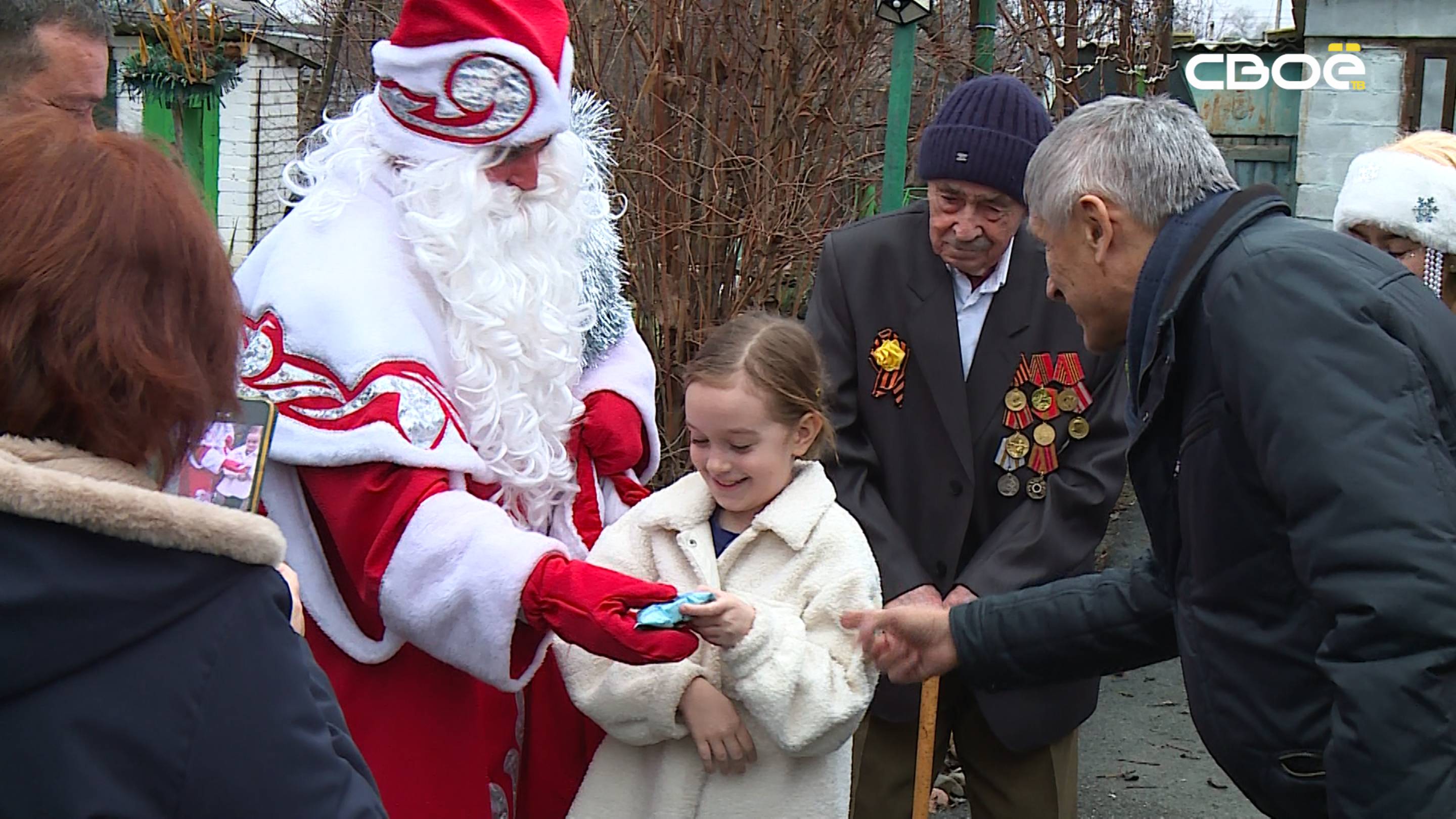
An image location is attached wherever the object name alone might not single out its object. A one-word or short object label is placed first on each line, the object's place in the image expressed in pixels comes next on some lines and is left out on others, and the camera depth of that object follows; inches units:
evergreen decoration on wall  305.9
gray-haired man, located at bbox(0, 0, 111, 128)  109.6
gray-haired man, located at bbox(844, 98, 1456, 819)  72.8
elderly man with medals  134.7
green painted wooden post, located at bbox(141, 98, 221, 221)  356.8
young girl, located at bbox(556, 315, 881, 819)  102.0
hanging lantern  191.3
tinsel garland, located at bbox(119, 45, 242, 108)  321.7
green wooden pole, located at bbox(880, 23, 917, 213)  194.7
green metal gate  510.3
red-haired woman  55.9
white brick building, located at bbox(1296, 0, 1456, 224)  470.0
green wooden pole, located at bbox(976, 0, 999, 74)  235.9
